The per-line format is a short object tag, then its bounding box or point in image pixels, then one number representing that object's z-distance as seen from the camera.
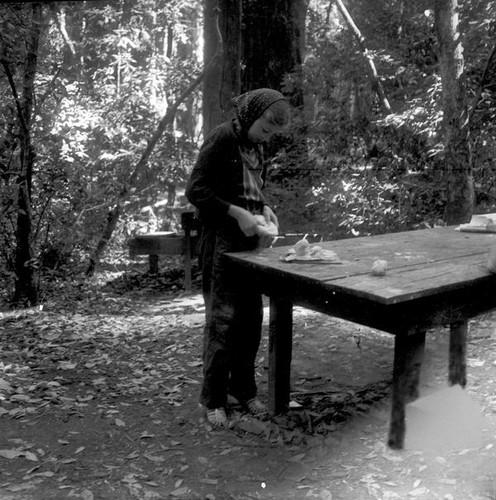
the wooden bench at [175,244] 8.23
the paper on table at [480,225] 4.70
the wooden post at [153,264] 9.15
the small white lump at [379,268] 3.18
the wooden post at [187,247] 8.19
